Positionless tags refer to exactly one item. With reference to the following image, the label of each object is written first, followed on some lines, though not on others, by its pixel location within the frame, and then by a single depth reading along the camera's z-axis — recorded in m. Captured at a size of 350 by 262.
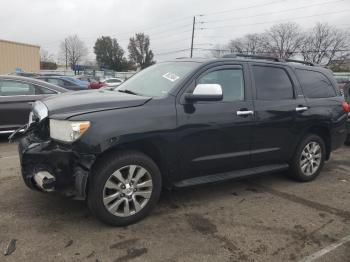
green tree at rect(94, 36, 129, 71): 82.69
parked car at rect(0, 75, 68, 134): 7.40
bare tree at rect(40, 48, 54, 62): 91.41
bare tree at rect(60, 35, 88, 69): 90.88
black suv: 3.49
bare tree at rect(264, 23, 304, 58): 66.31
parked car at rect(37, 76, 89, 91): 12.67
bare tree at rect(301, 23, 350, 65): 64.81
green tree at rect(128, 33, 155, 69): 83.62
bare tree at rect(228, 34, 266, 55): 68.38
